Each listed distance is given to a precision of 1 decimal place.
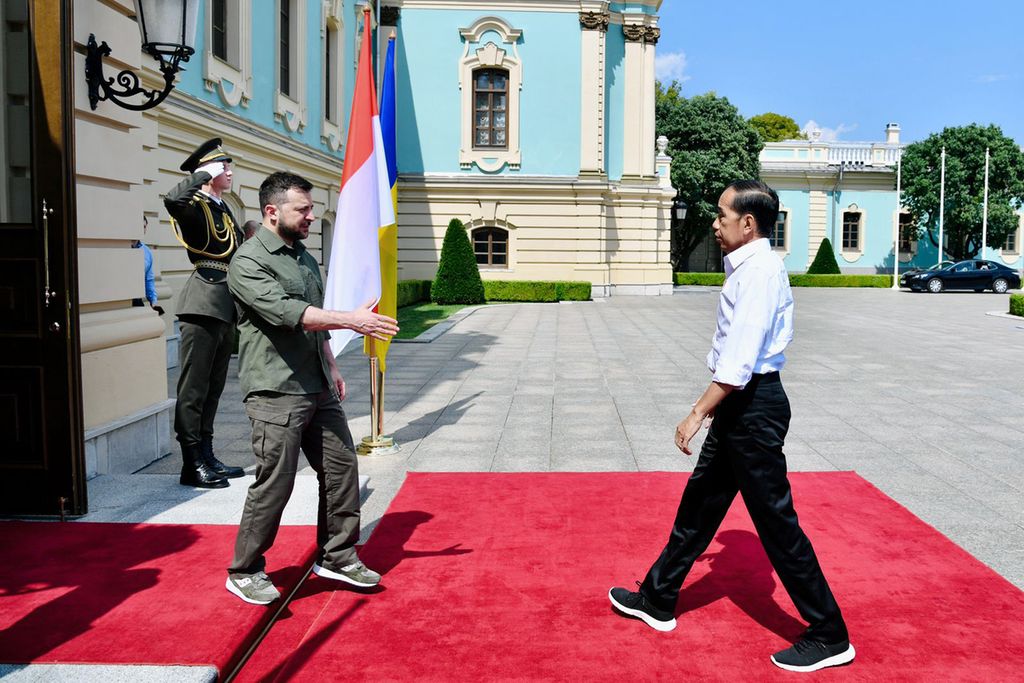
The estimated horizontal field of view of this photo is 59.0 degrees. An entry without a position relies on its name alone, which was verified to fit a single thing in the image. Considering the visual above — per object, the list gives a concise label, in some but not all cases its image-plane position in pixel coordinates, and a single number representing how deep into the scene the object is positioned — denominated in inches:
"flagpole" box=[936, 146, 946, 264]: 1696.7
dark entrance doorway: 197.3
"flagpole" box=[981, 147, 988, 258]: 1701.5
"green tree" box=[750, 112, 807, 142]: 2472.9
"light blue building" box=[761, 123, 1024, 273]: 1924.2
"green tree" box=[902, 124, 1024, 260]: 1817.2
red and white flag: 203.9
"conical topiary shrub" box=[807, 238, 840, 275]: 1788.9
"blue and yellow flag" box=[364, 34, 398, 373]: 274.8
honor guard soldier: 227.9
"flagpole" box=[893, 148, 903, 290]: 1648.6
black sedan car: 1428.4
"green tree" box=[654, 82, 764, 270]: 1701.5
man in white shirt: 136.8
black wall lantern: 232.2
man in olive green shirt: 155.4
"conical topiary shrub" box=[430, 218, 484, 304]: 1059.9
